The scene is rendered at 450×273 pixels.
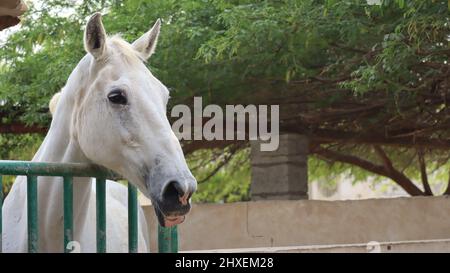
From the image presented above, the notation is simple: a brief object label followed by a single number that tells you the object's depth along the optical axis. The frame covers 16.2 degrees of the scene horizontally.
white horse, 6.02
